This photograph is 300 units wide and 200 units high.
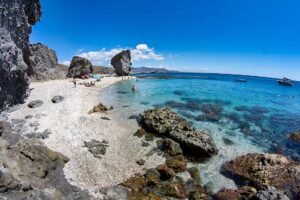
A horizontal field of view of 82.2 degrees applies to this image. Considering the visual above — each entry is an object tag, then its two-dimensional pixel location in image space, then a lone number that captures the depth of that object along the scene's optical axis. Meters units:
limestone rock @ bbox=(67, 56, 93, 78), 54.55
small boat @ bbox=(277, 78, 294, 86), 102.26
